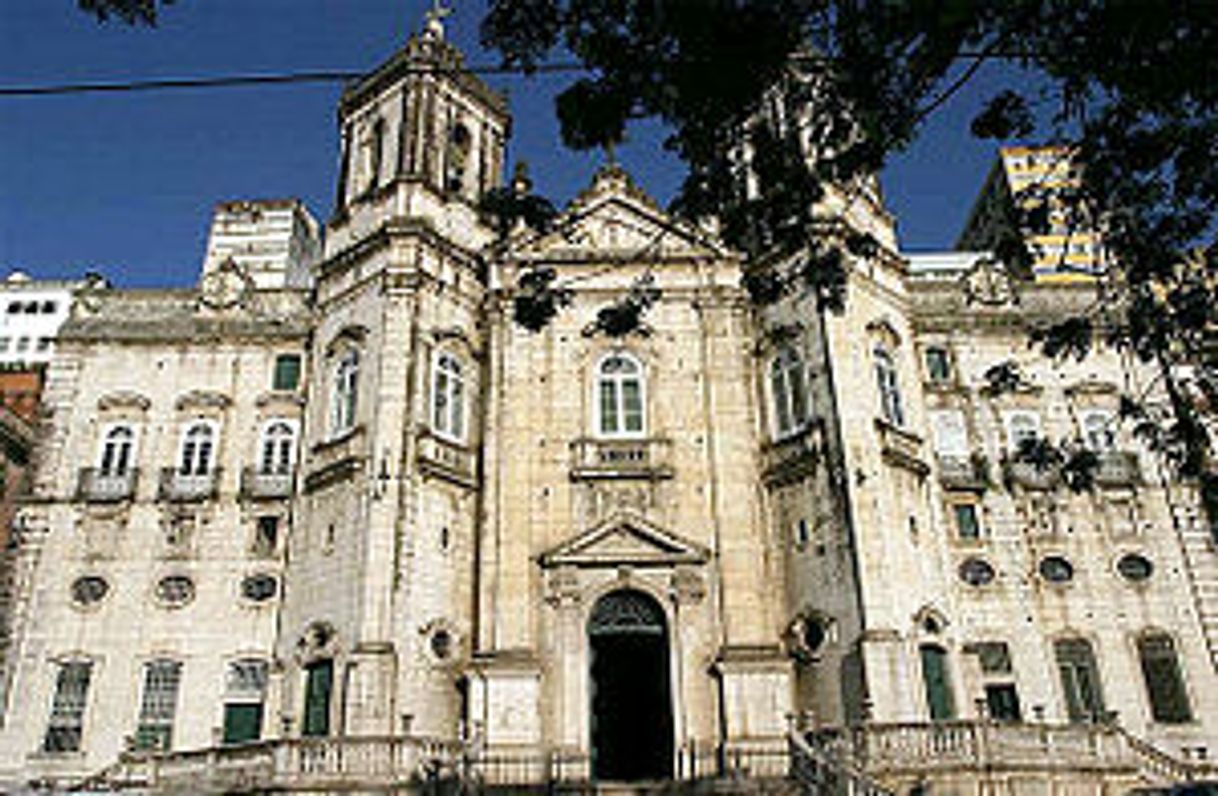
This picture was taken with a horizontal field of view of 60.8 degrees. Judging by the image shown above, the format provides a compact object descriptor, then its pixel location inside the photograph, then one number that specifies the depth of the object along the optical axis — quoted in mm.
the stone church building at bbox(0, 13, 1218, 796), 22984
